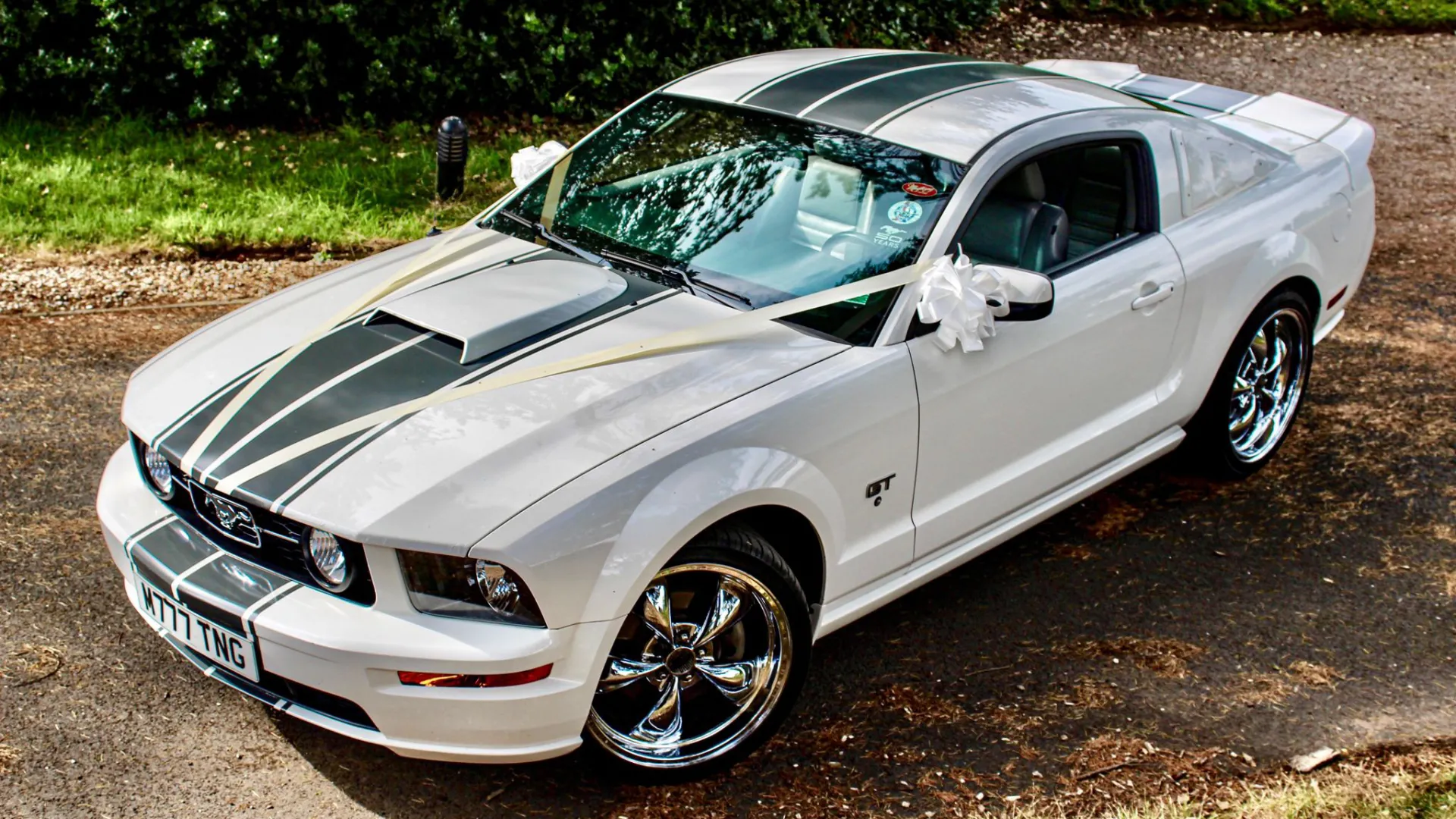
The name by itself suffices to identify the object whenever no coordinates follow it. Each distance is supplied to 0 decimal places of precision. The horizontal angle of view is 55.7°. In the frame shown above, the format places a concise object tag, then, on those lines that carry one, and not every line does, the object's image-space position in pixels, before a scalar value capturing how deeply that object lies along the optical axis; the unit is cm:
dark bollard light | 727
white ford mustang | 314
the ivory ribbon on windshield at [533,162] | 482
